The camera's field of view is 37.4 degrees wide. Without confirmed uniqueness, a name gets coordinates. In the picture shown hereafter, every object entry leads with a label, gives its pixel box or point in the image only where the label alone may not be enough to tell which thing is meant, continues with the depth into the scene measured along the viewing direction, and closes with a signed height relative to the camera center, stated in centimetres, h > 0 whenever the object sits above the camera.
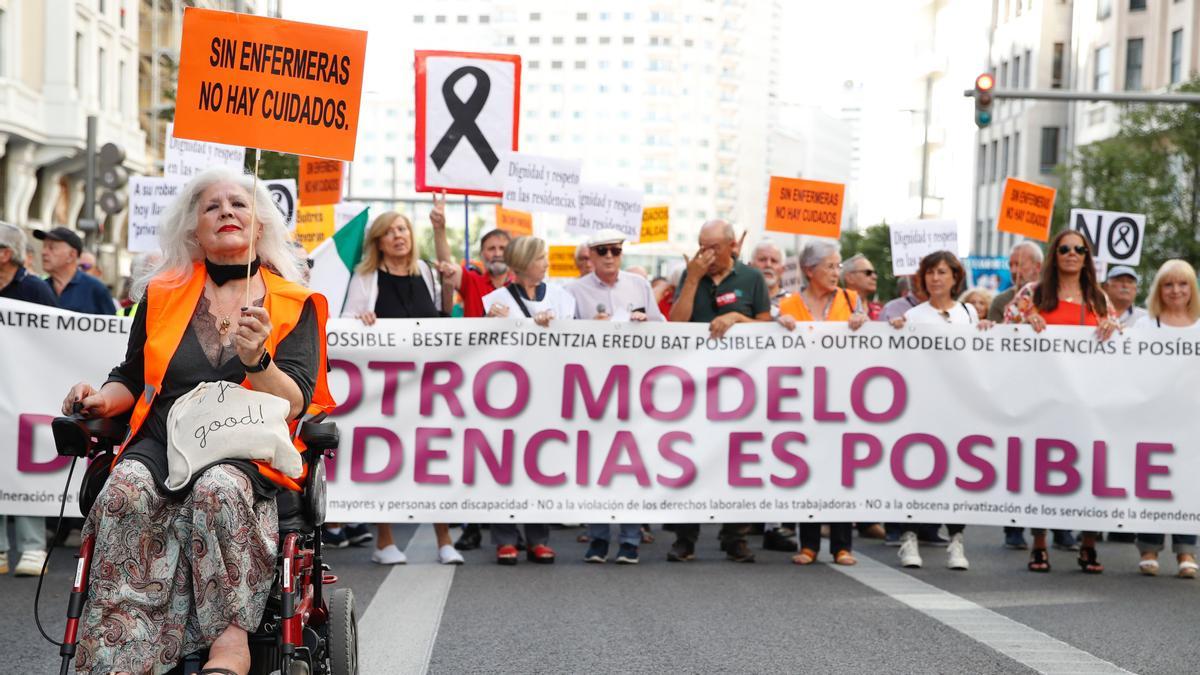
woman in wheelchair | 472 -57
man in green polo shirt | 1056 -19
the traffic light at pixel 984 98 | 2081 +210
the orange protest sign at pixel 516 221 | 2034 +45
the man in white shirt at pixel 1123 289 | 1220 -7
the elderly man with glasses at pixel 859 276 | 1271 -3
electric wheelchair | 468 -92
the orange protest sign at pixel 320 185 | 1625 +63
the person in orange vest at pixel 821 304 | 1065 -21
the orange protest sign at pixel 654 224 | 2005 +46
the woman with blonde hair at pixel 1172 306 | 1049 -15
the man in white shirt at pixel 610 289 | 1094 -16
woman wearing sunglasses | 1046 -14
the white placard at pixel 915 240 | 1505 +28
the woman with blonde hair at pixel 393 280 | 1045 -14
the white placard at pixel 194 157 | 1380 +73
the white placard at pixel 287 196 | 1477 +48
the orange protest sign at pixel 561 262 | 2064 +0
